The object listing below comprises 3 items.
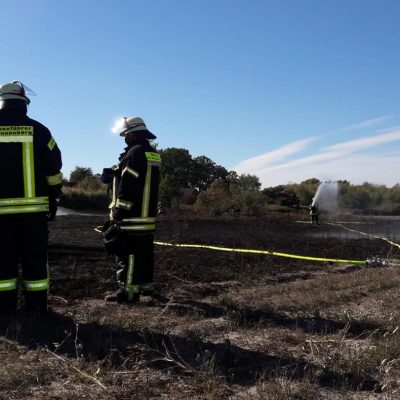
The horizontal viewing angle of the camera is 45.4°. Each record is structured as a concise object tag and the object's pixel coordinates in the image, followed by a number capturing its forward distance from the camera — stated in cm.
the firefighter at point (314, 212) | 2361
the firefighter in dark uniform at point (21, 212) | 430
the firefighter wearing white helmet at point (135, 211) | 520
